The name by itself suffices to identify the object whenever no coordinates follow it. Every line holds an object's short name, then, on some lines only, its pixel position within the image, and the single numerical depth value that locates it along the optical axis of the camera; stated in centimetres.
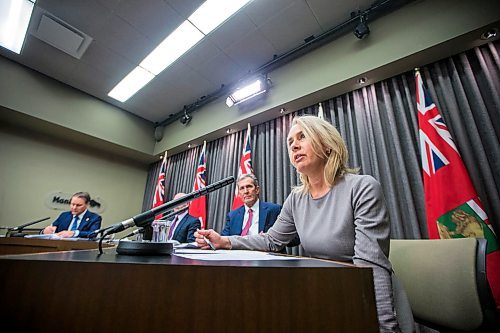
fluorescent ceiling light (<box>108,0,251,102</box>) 244
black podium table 26
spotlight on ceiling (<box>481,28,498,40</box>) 182
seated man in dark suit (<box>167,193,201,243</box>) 273
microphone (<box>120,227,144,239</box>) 78
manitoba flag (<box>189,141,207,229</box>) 343
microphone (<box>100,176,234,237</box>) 69
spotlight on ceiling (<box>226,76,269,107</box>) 306
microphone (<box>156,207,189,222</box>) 103
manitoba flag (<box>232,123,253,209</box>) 303
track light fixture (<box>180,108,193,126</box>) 405
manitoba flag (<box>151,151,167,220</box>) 420
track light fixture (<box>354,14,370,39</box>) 227
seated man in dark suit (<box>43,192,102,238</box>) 291
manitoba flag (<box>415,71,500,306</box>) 149
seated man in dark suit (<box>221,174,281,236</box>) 232
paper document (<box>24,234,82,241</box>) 191
